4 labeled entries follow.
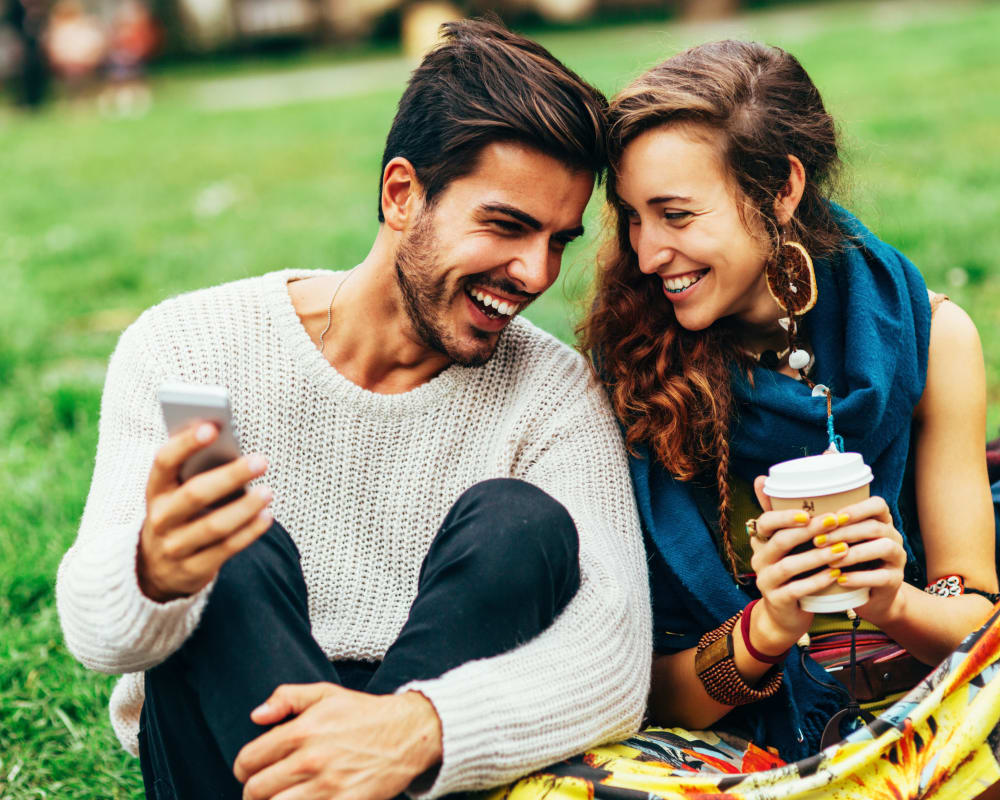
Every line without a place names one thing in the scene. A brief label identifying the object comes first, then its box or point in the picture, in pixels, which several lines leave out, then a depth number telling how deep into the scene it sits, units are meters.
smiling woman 2.47
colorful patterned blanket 1.98
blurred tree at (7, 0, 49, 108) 16.33
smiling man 1.99
